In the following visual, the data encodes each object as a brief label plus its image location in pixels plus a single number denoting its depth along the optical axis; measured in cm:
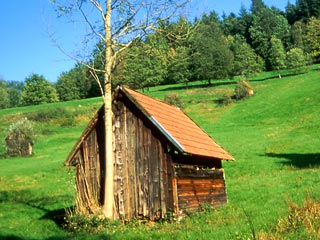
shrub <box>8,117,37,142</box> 4421
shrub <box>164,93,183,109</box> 6228
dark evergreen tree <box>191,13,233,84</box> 8400
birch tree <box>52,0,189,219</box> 1609
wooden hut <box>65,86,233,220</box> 1561
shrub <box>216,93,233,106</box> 6238
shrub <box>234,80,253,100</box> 6425
